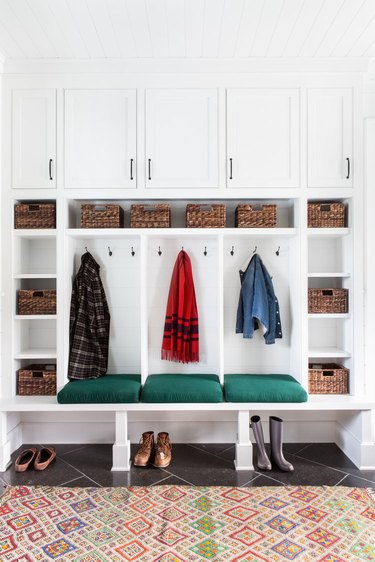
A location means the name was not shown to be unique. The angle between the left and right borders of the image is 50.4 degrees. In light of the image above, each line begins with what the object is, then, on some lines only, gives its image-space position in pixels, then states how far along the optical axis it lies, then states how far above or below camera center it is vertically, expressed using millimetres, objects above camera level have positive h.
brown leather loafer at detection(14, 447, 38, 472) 2617 -1204
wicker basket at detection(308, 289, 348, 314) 2842 -129
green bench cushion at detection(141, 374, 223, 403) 2646 -731
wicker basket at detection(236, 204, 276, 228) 2840 +462
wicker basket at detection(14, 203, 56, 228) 2816 +462
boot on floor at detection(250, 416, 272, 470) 2637 -1084
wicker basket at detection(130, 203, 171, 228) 2838 +462
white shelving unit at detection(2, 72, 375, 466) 2770 +787
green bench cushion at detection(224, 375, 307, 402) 2650 -728
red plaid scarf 2963 -287
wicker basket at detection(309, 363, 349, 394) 2840 -700
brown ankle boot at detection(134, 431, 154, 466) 2670 -1152
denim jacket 2898 -163
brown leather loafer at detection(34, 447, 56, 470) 2643 -1211
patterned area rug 1836 -1239
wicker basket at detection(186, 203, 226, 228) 2842 +459
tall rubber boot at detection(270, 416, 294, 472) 2627 -1097
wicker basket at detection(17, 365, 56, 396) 2824 -720
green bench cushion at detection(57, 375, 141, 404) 2648 -745
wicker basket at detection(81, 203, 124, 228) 2840 +461
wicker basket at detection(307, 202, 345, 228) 2834 +476
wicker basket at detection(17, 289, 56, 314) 2830 -153
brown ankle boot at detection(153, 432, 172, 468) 2670 -1156
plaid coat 2863 -317
